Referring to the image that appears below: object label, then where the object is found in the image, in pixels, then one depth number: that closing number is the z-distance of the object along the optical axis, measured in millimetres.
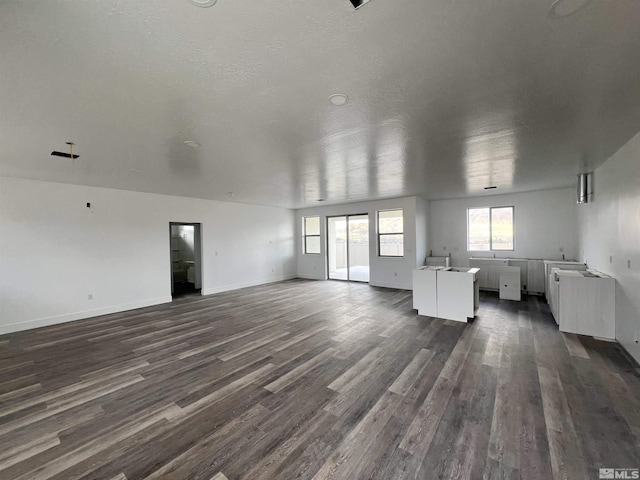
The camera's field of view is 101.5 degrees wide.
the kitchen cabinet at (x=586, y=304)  3828
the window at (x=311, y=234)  9875
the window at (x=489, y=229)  7289
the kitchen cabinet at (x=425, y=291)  5043
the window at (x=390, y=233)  7886
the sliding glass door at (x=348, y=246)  9133
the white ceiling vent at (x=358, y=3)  1277
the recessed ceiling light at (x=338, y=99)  2166
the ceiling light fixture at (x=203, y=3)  1261
